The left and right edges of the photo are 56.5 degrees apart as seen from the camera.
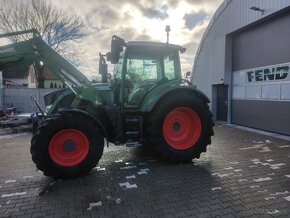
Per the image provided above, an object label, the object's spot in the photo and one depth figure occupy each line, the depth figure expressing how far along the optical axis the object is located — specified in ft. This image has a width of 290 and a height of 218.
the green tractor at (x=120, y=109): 16.00
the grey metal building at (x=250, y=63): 30.71
